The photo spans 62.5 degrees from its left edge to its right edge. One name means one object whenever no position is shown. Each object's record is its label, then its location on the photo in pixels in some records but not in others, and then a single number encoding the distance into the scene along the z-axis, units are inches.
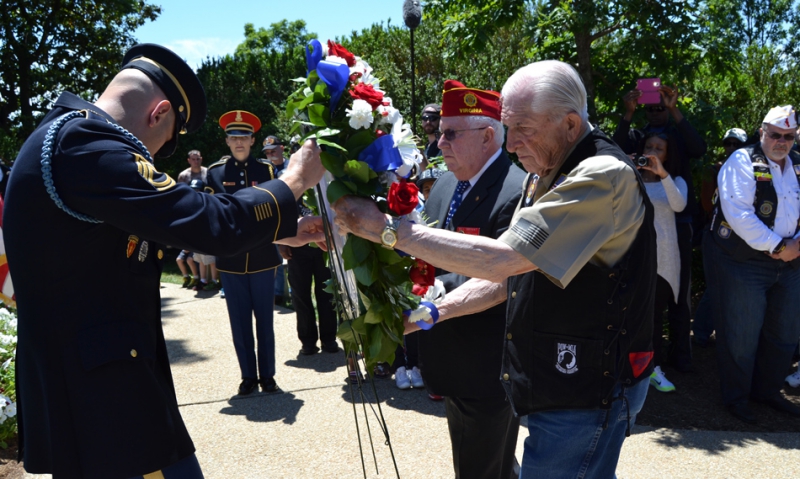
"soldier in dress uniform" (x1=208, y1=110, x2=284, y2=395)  236.1
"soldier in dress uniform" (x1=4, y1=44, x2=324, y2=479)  78.8
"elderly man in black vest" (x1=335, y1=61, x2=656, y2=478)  82.7
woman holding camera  219.5
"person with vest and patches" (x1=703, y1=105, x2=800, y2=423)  198.8
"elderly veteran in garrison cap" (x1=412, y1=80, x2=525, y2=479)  120.2
